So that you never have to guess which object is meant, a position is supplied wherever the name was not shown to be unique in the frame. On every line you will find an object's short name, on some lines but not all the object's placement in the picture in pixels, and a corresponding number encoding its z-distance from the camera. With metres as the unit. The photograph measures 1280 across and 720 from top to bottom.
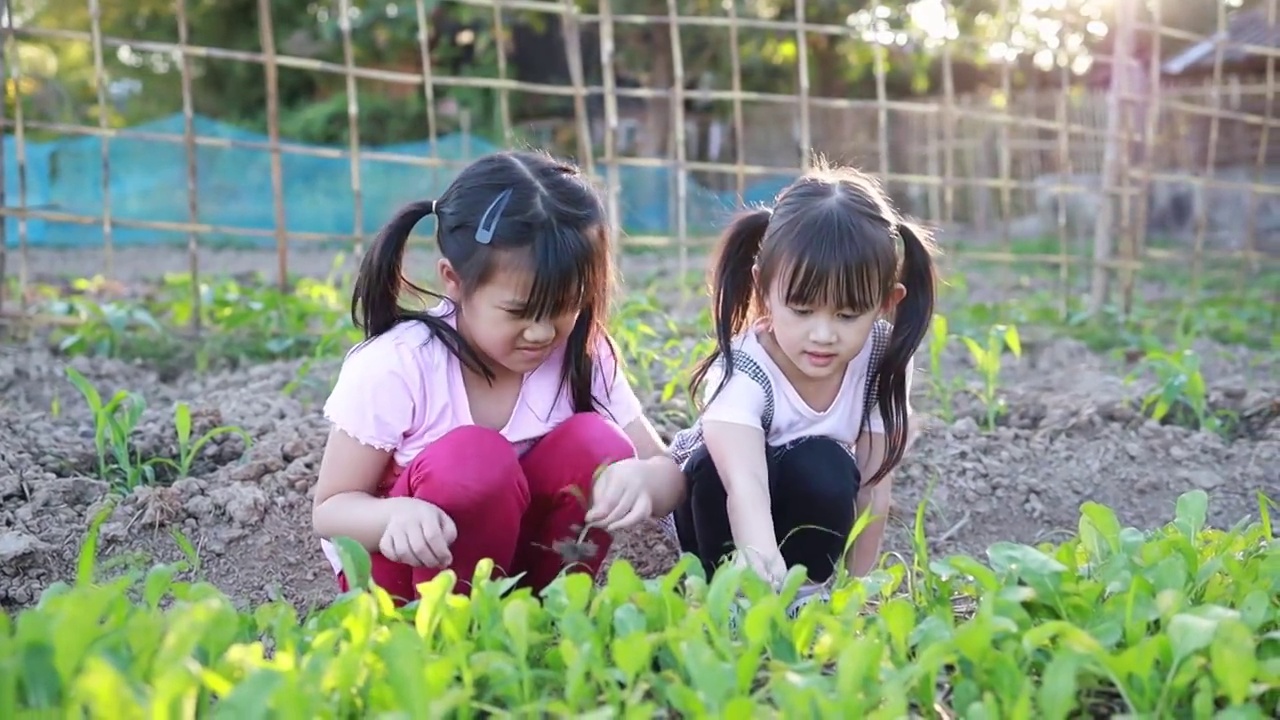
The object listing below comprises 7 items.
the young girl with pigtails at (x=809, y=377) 2.05
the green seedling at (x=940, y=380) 3.35
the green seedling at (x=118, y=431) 2.66
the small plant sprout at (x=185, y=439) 2.66
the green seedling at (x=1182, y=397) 3.35
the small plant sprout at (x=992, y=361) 3.25
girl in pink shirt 1.97
